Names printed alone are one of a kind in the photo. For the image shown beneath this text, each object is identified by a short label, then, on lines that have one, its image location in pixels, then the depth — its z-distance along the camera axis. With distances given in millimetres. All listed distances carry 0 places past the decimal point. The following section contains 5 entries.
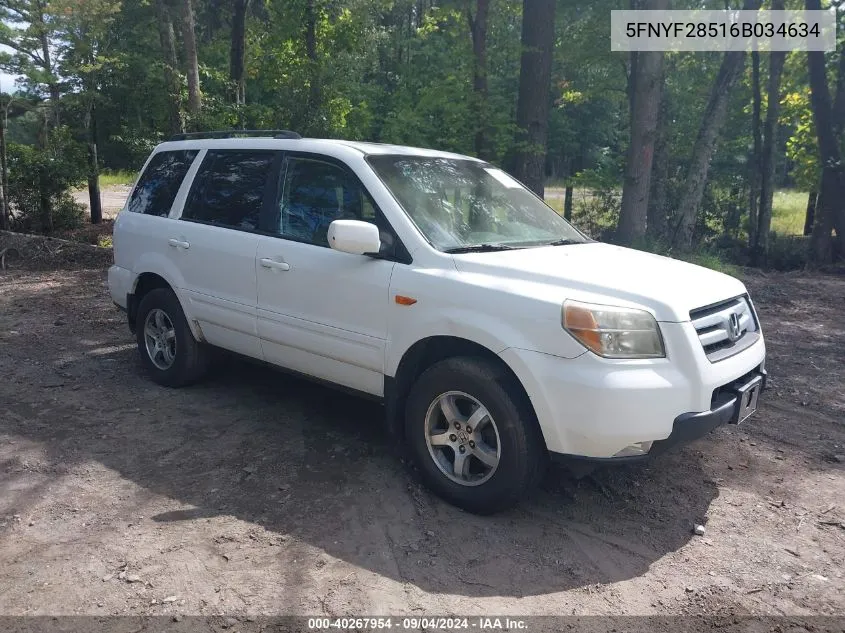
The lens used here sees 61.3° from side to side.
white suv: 3455
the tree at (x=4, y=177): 13008
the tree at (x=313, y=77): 11627
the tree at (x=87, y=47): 13711
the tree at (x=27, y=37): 13234
